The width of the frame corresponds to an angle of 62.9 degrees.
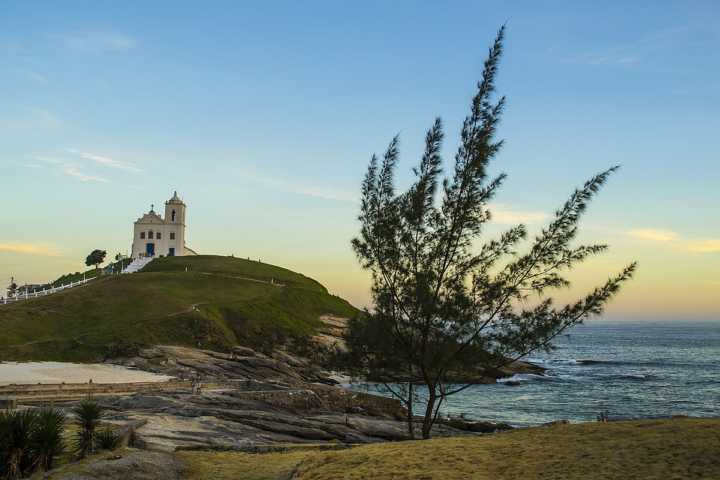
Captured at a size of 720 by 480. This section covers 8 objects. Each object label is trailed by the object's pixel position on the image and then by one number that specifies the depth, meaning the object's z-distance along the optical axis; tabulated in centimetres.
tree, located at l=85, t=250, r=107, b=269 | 15400
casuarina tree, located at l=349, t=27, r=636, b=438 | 2464
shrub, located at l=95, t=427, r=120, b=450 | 2206
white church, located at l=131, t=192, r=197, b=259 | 13750
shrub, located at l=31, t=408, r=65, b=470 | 1908
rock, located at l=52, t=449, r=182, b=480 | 1770
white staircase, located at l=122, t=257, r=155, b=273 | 12319
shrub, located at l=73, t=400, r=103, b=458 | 2105
